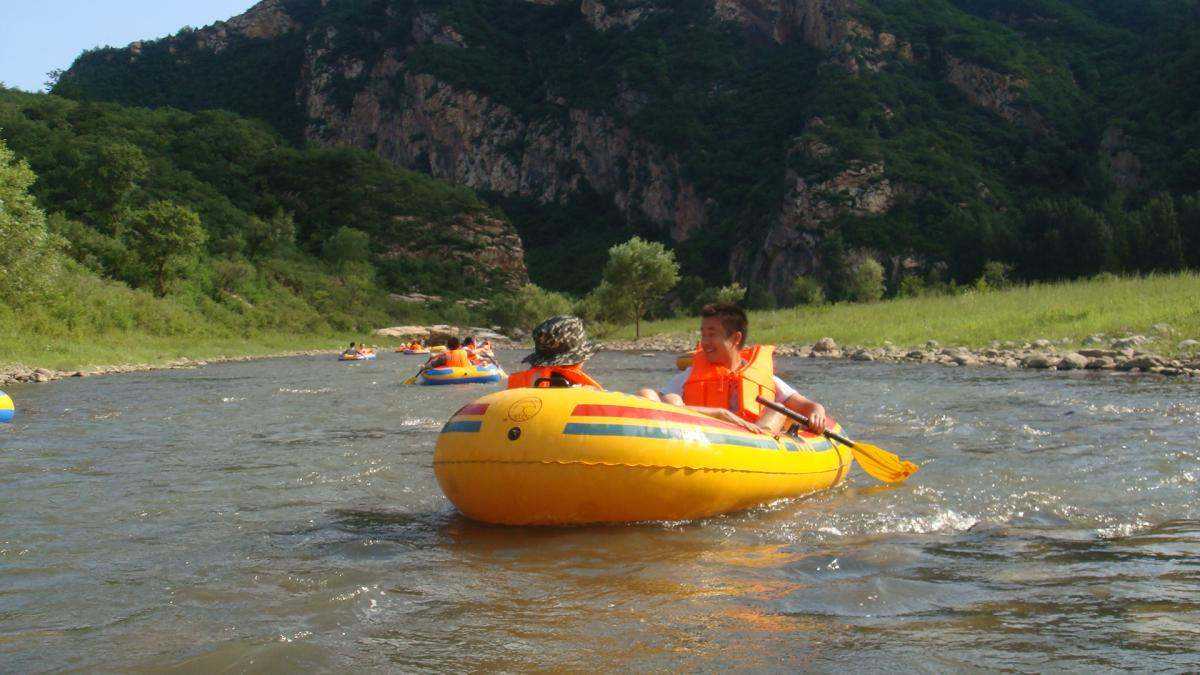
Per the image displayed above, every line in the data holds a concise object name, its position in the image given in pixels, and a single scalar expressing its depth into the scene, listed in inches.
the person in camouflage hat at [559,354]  234.5
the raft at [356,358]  1178.6
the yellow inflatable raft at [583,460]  201.8
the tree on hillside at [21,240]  876.0
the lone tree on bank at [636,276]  1711.4
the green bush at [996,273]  1877.5
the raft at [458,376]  713.0
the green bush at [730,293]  1862.3
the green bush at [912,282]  1967.3
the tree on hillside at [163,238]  1443.2
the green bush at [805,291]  1912.8
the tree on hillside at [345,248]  2311.8
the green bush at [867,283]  1878.7
